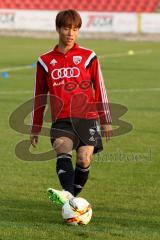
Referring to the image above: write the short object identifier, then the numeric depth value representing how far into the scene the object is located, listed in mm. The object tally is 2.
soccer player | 14383
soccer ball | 13773
